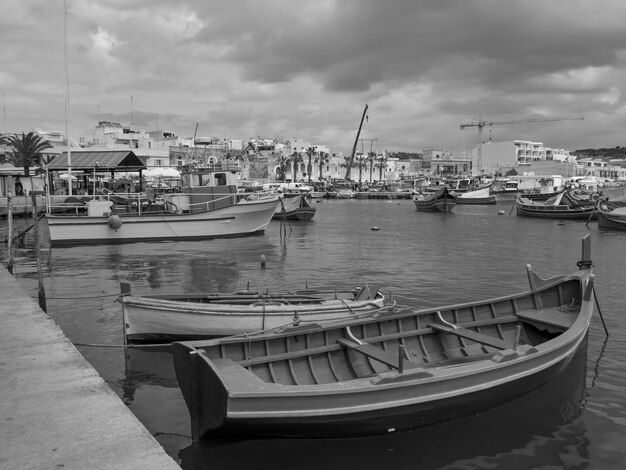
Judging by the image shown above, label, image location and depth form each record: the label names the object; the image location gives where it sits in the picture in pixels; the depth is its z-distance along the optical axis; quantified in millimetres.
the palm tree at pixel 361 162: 165750
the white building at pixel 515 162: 194625
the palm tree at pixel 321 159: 154038
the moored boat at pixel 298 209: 51594
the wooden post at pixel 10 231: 17766
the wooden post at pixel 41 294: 12594
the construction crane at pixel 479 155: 187750
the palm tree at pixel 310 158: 149250
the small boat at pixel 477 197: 89875
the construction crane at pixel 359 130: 138500
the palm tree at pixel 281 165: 146000
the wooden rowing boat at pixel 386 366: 6145
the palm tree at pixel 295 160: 147000
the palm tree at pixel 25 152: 56875
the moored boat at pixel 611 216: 42812
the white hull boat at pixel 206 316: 10383
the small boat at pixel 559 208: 53594
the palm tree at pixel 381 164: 175000
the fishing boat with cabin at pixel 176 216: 28938
